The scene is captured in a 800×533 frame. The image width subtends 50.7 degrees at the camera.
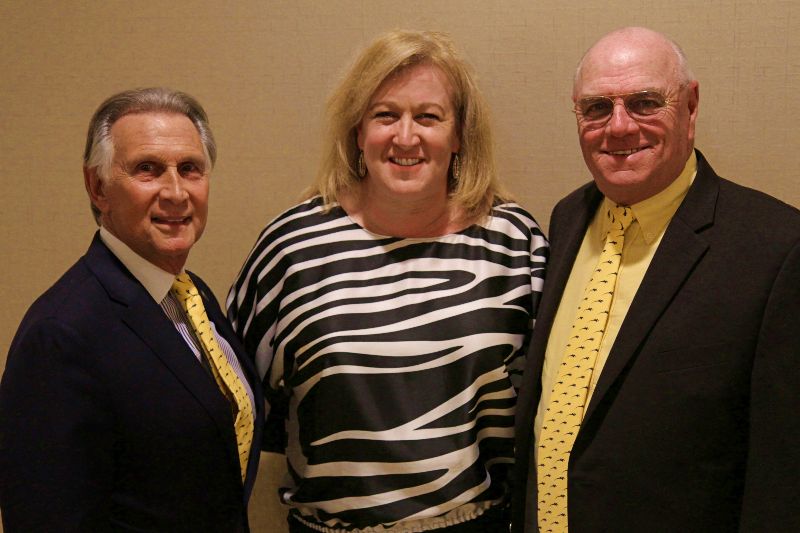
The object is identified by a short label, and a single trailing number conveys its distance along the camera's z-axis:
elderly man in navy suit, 1.45
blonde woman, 2.01
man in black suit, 1.59
